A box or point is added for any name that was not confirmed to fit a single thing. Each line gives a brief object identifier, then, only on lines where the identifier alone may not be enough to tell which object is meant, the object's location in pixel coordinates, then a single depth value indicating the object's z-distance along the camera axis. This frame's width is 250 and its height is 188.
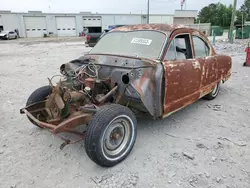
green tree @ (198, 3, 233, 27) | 76.50
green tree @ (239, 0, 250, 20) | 93.22
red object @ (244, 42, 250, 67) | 9.34
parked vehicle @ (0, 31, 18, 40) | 32.56
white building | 40.47
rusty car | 2.87
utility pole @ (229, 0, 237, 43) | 19.70
